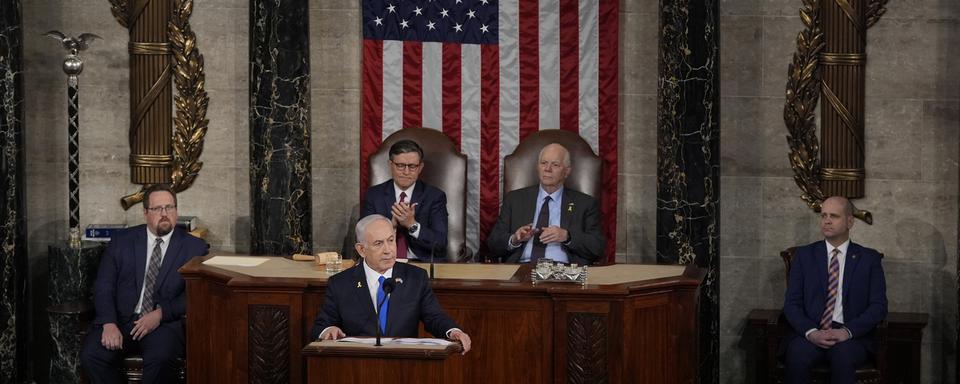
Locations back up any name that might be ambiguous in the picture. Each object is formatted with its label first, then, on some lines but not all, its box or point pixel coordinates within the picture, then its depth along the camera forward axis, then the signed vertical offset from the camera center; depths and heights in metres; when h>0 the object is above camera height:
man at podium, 12.94 -0.67
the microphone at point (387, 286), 11.77 -0.55
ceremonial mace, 18.16 +0.35
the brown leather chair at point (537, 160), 19.23 +0.01
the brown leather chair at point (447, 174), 19.47 -0.07
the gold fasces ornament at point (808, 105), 18.89 +0.44
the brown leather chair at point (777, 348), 16.03 -1.16
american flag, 20.09 +0.68
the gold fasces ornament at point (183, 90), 19.94 +0.56
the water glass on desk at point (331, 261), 15.33 -0.57
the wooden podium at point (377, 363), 11.60 -0.88
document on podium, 11.94 -0.81
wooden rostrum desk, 14.27 -0.89
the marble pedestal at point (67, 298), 17.86 -0.93
